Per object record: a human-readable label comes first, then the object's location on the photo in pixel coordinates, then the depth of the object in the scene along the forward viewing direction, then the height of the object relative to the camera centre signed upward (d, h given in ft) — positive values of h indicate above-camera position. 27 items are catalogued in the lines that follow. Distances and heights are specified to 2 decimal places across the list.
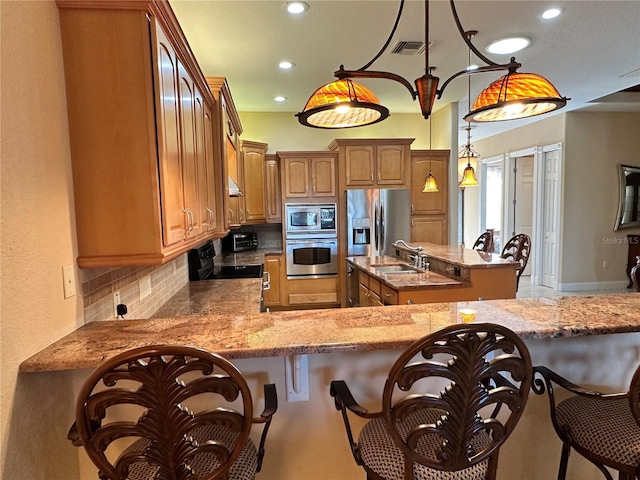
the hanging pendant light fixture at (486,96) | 5.07 +1.59
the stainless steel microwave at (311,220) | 16.69 -0.29
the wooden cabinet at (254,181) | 16.87 +1.55
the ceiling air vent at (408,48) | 10.82 +4.83
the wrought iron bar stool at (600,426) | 3.76 -2.39
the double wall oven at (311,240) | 16.71 -1.19
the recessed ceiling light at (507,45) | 10.78 +4.84
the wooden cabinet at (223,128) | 8.94 +2.27
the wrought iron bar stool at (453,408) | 3.00 -1.73
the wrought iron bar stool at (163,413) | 2.73 -1.51
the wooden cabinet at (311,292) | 16.94 -3.59
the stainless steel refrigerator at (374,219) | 16.62 -0.33
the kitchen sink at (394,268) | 12.37 -1.93
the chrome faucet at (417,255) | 12.28 -1.49
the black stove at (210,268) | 10.73 -1.74
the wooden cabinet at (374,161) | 16.84 +2.28
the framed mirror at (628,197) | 19.34 +0.44
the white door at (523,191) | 23.77 +1.05
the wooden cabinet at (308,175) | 16.78 +1.71
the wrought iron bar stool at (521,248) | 12.80 -1.38
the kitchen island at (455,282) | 9.47 -1.90
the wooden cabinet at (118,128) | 4.31 +1.07
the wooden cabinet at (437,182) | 17.84 +1.29
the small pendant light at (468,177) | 15.39 +1.34
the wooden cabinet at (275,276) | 16.87 -2.81
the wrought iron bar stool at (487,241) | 16.01 -1.42
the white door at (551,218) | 19.94 -0.57
